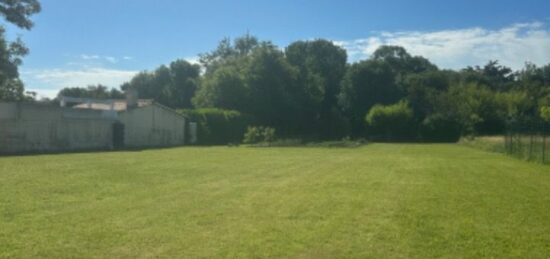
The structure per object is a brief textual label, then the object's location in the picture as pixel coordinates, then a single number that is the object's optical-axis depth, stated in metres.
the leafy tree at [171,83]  91.06
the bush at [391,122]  67.12
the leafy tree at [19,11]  41.69
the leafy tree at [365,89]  74.75
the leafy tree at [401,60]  88.69
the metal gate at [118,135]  43.62
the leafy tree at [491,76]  82.00
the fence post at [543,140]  27.70
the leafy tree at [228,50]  98.81
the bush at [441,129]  65.25
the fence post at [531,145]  29.79
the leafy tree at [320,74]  72.38
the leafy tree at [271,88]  66.06
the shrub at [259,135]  51.38
